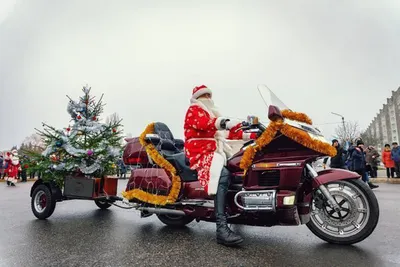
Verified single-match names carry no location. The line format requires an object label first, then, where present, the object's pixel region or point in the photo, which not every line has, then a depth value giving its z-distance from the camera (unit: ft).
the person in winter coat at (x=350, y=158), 33.79
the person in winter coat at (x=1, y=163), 63.44
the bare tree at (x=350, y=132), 160.98
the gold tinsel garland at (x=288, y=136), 10.55
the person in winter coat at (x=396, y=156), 41.52
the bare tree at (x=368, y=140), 174.50
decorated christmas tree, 17.48
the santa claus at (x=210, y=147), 11.57
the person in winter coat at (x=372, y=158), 45.53
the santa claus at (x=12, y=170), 46.34
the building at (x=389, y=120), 253.18
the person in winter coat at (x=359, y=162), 32.99
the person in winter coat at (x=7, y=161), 48.13
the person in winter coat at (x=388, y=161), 43.55
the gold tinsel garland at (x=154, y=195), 13.52
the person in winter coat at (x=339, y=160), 33.91
